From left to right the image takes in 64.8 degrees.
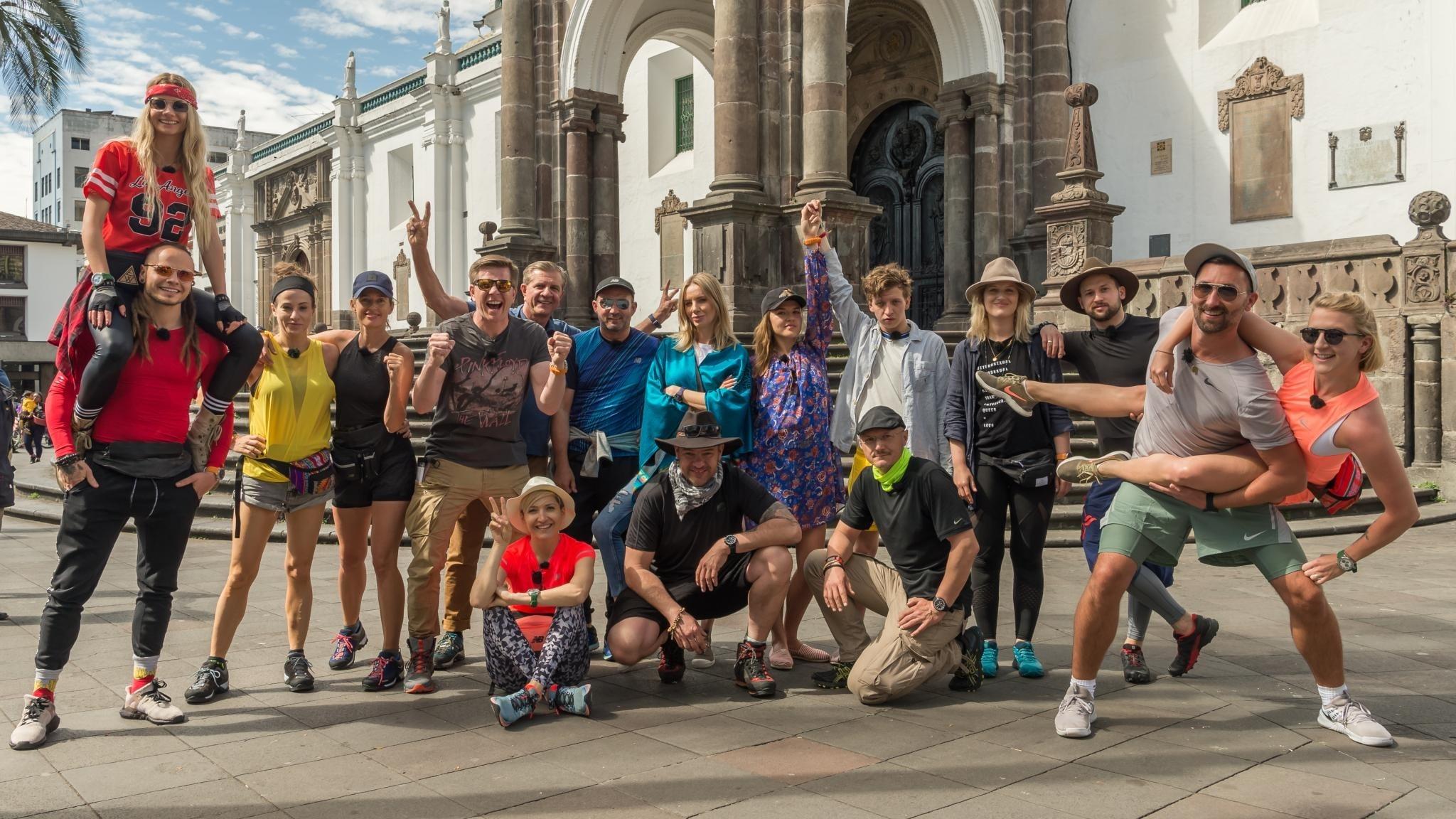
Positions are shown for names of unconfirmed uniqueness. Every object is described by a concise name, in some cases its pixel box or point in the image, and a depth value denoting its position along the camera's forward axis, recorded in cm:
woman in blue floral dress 561
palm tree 1797
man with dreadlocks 448
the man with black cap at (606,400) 585
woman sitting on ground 472
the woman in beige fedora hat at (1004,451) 536
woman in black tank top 519
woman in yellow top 506
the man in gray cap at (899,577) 484
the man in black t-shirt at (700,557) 509
